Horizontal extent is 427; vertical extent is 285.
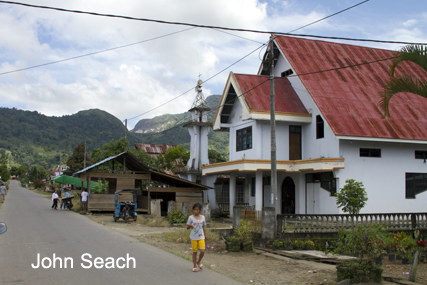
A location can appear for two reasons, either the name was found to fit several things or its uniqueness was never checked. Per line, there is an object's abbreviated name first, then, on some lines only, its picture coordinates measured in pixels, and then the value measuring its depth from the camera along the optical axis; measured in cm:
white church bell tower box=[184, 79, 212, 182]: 3250
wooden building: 2645
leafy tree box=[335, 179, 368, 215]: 1808
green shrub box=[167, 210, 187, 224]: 2117
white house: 2280
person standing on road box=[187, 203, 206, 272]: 934
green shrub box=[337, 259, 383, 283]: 863
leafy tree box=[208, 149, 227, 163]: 4966
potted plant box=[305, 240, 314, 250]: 1550
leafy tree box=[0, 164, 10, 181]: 11302
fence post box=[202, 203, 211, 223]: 2138
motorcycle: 3142
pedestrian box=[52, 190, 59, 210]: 3182
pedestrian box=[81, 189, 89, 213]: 2752
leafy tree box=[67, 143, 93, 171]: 6793
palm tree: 1038
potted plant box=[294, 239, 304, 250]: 1517
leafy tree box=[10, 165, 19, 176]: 16350
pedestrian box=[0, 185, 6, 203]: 4241
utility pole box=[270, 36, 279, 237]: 1653
